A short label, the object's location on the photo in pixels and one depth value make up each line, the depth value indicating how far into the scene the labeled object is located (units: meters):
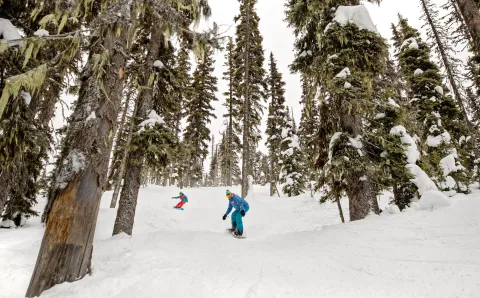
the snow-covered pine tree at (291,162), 22.02
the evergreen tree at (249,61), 19.36
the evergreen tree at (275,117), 25.35
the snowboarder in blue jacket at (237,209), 9.67
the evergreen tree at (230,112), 24.46
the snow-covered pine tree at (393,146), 7.06
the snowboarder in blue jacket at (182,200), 17.20
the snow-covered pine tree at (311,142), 7.78
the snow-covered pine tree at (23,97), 3.98
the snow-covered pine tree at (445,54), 15.13
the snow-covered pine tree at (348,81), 6.54
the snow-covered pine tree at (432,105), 13.88
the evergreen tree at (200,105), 26.44
